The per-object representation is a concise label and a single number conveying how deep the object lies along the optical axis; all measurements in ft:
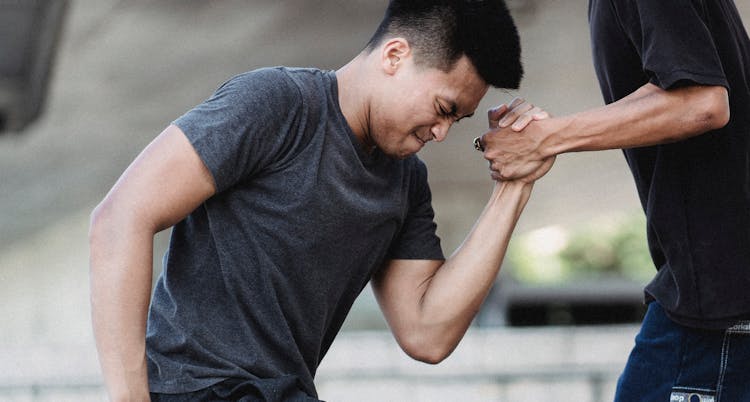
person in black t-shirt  11.74
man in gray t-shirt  11.40
